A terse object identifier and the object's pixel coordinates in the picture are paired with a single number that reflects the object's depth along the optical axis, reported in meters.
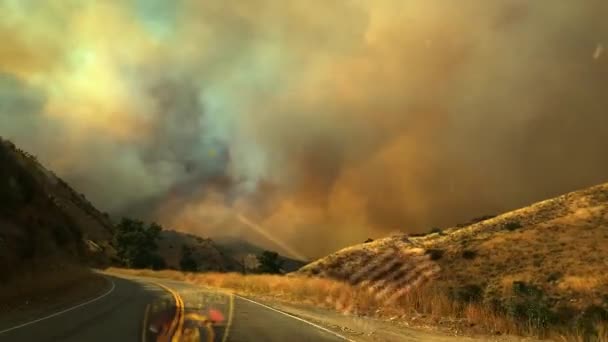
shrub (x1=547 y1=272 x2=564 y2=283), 62.72
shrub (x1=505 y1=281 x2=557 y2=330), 33.71
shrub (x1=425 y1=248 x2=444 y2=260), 83.15
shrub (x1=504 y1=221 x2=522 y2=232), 88.27
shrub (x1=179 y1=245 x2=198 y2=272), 146.24
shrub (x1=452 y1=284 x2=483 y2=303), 53.27
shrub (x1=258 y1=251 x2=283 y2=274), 111.69
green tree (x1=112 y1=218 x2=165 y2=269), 126.62
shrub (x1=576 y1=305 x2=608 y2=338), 37.91
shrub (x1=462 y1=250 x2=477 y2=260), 79.94
